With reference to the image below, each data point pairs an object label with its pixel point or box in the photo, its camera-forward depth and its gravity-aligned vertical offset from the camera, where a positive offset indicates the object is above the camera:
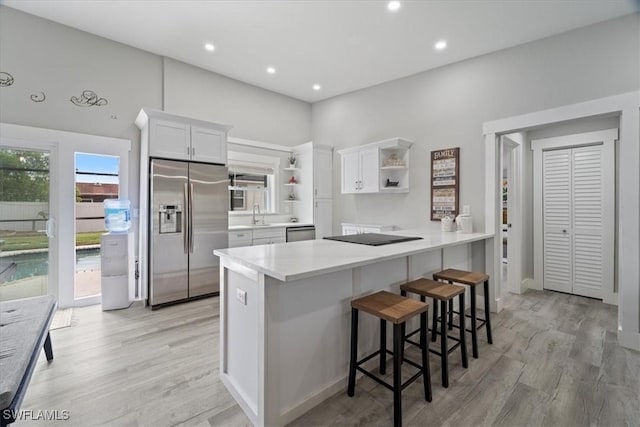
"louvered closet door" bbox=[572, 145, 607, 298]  3.80 -0.11
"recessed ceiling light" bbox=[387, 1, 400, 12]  2.85 +2.04
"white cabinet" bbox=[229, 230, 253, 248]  4.28 -0.38
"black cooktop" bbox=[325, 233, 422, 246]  2.55 -0.25
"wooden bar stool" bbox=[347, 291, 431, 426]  1.67 -0.70
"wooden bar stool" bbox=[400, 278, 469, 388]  2.06 -0.62
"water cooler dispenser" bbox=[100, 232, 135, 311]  3.52 -0.70
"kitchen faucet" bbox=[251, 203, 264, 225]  5.02 -0.06
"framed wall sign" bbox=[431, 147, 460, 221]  3.92 +0.41
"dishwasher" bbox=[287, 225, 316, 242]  5.01 -0.36
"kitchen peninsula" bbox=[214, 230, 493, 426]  1.62 -0.68
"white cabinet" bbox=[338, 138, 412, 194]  4.36 +0.69
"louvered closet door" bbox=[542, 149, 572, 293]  4.06 -0.10
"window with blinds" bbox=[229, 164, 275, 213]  4.89 +0.42
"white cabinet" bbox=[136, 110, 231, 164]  3.58 +0.97
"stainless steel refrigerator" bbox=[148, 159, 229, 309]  3.57 -0.20
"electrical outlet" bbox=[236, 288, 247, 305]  1.80 -0.52
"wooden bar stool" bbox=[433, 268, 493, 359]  2.48 -0.61
